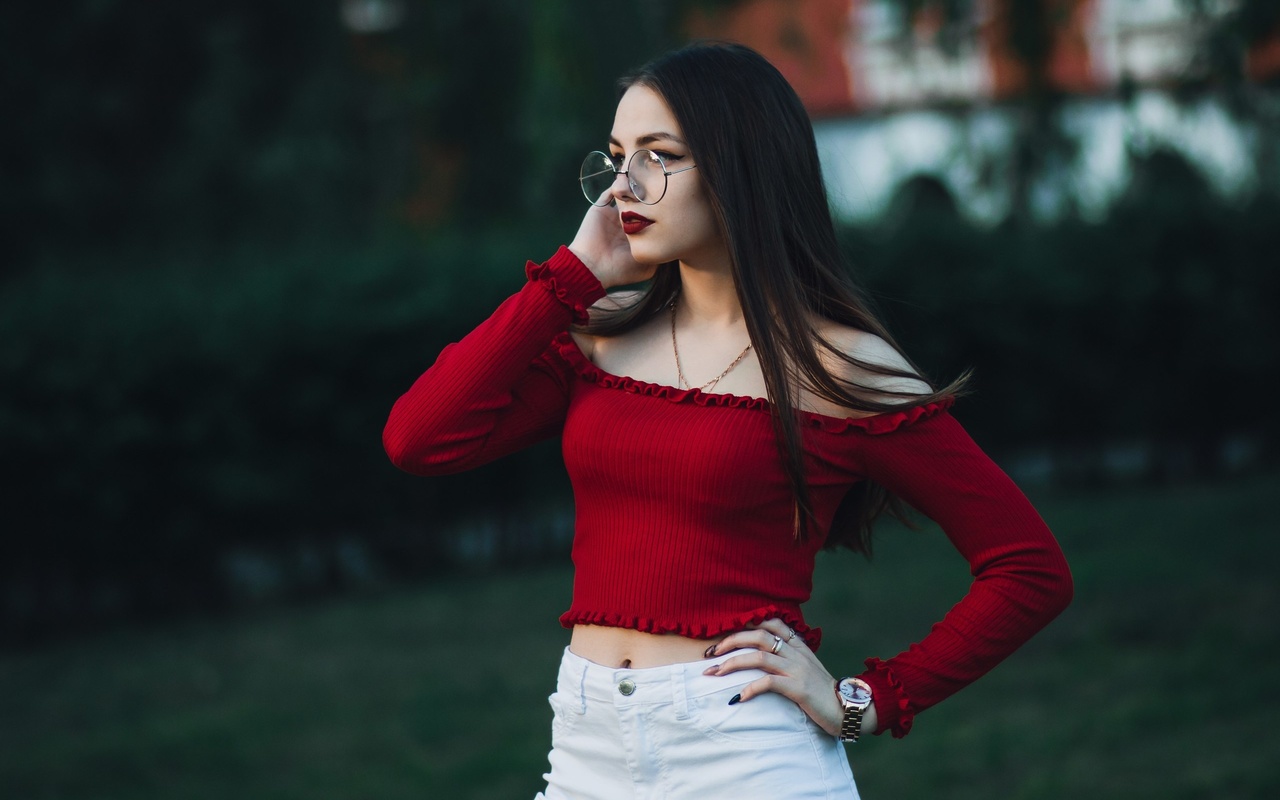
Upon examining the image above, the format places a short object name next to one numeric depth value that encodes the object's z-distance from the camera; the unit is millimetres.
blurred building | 7973
